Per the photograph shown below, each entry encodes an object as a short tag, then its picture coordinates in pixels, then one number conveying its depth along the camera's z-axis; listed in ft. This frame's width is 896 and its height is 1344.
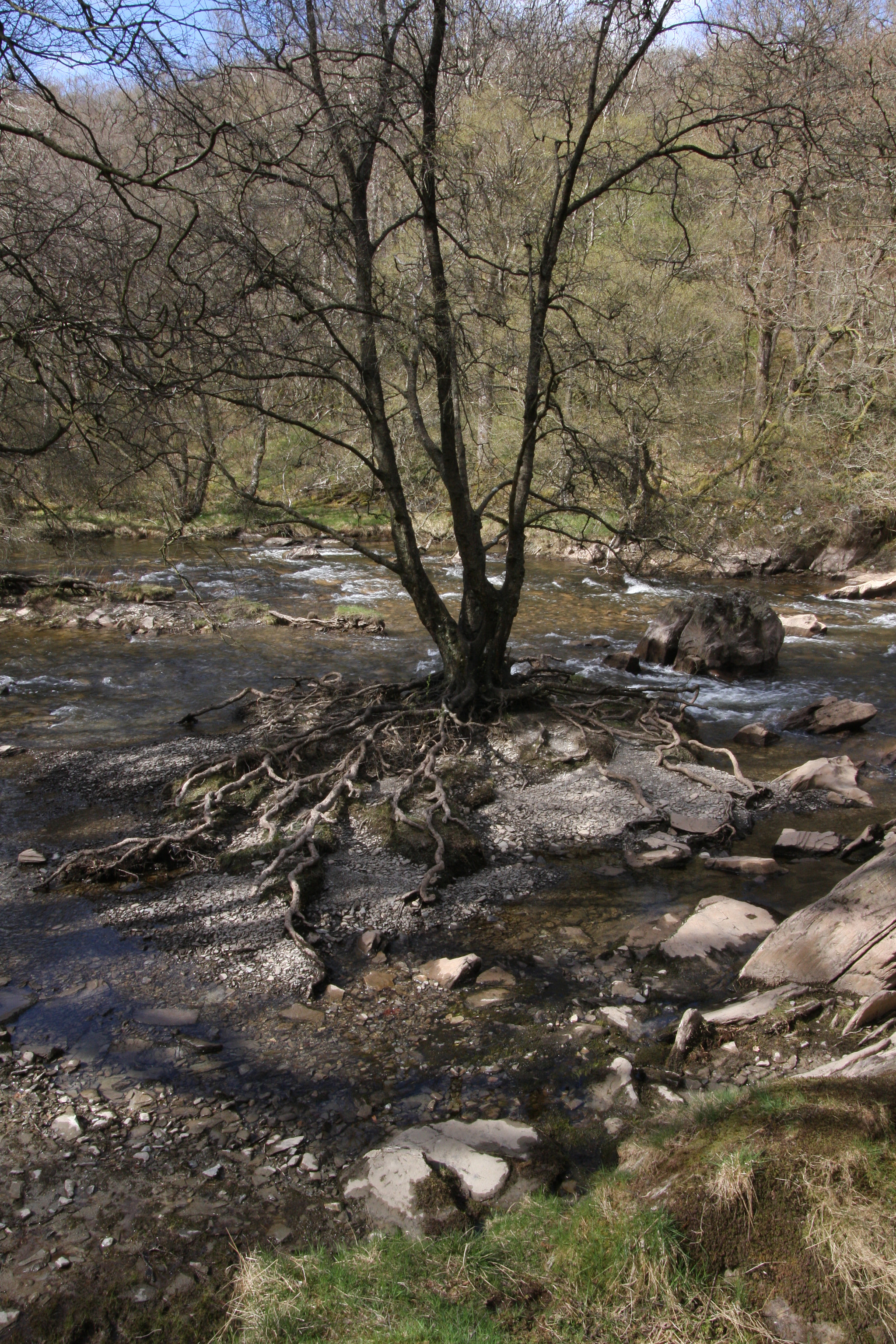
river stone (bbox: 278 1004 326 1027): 14.35
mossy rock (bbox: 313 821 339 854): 20.29
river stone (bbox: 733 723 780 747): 28.65
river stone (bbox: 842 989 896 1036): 12.13
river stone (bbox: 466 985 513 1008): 14.83
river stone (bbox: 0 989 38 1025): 14.37
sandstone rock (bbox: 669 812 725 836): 21.24
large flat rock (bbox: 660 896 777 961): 16.01
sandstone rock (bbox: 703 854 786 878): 19.44
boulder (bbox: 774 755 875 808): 23.73
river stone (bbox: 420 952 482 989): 15.35
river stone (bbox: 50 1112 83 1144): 11.43
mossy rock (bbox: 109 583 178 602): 49.42
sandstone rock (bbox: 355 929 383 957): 16.47
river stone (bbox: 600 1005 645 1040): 13.79
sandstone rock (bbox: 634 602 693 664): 39.29
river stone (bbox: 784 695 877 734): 29.37
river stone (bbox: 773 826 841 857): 20.22
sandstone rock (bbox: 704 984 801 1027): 13.39
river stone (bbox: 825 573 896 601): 53.62
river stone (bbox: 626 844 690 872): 19.95
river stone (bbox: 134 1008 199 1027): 14.24
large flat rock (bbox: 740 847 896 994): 13.34
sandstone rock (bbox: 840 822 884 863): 19.95
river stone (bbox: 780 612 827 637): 44.21
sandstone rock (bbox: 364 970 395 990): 15.42
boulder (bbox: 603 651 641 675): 37.37
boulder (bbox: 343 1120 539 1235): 10.10
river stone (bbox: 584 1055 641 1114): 12.09
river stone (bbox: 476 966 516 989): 15.43
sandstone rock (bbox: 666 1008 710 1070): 12.87
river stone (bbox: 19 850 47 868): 19.89
